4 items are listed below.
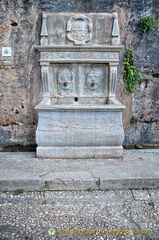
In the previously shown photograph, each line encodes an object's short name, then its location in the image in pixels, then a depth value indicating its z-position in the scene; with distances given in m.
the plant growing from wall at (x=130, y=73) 3.61
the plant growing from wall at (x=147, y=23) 3.44
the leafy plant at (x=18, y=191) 2.50
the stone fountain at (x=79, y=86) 3.04
